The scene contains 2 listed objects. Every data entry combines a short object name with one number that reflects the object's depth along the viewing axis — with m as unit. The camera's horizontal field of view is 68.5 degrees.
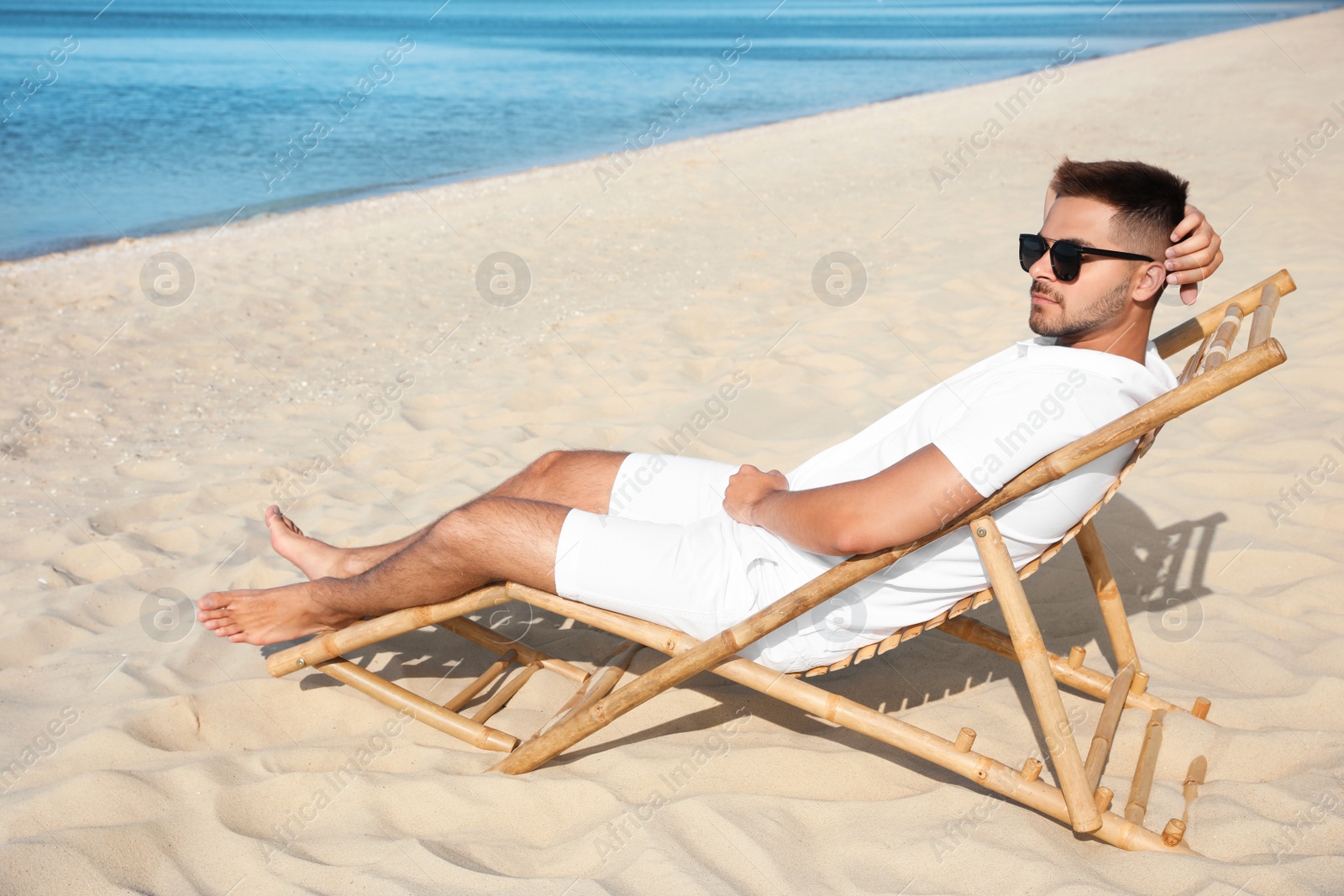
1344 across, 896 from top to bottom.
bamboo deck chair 1.95
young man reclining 1.98
